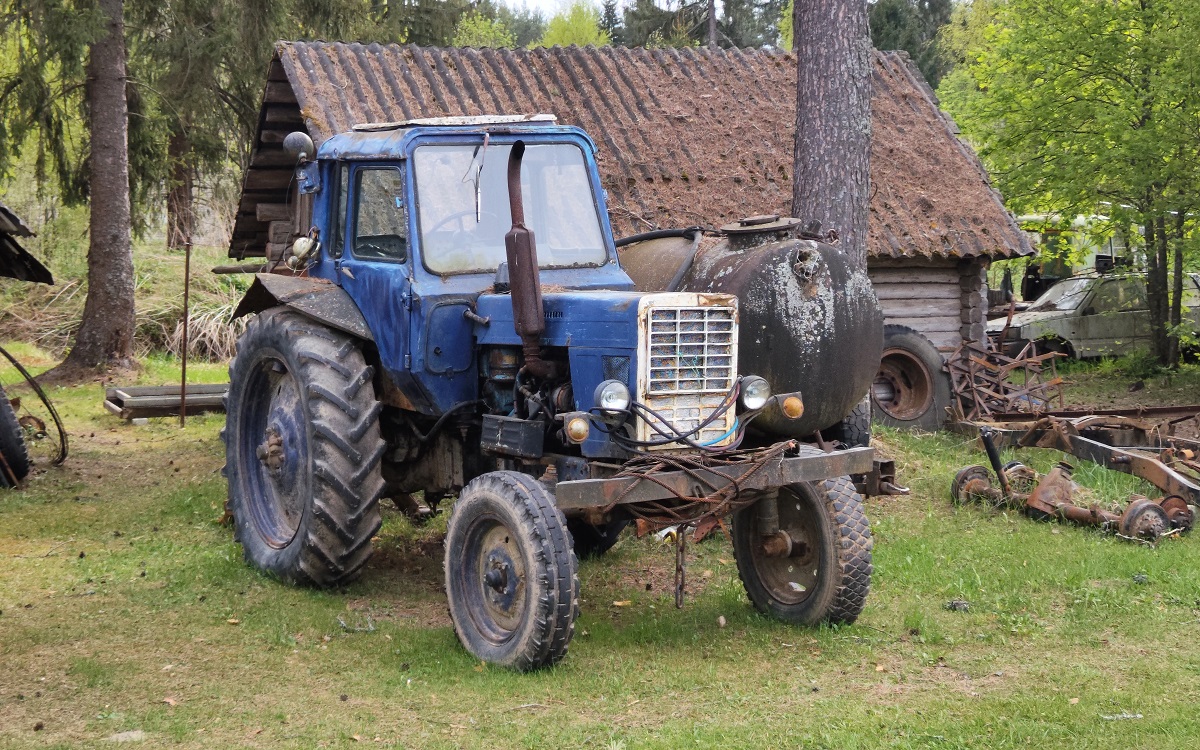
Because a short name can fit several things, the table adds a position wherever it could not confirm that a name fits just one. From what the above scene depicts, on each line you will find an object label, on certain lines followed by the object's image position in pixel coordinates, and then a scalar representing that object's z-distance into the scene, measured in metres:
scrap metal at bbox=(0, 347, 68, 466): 10.26
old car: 18.92
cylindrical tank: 7.23
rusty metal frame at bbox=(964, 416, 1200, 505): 8.88
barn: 12.83
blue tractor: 5.84
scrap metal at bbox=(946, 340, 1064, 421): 12.89
